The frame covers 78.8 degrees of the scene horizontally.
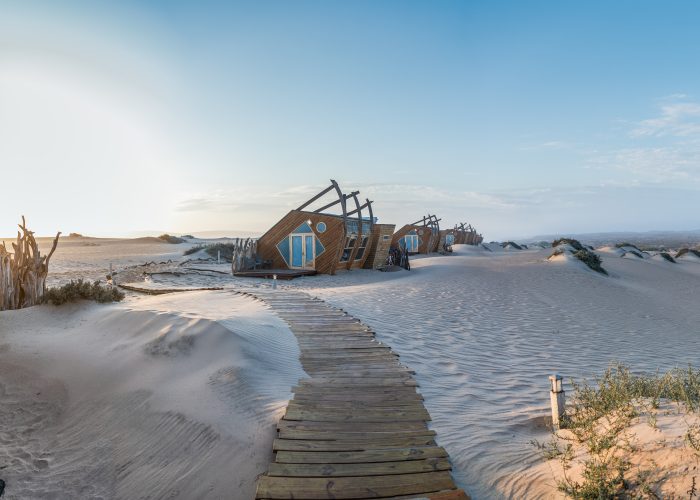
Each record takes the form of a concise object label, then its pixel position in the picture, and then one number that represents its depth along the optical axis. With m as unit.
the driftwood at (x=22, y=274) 9.75
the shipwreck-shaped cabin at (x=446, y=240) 44.62
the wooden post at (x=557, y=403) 4.38
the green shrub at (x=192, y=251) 38.66
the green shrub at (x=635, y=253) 32.46
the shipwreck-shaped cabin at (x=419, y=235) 39.53
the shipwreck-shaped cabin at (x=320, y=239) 20.52
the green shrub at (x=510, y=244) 60.51
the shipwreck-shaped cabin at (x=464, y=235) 56.09
